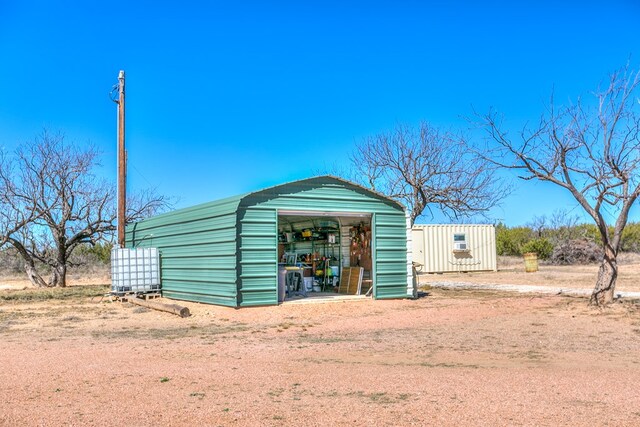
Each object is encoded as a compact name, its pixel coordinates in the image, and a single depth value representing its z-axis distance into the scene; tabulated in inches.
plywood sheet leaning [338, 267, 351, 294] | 689.6
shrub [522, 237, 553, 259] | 1397.6
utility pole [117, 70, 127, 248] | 732.7
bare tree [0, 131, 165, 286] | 898.7
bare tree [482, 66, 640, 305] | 492.7
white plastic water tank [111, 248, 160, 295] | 662.5
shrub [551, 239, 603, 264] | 1320.1
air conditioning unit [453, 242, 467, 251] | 1150.3
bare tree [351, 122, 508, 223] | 896.3
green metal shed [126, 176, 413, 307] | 540.7
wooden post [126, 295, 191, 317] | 508.5
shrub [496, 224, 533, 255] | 1531.7
